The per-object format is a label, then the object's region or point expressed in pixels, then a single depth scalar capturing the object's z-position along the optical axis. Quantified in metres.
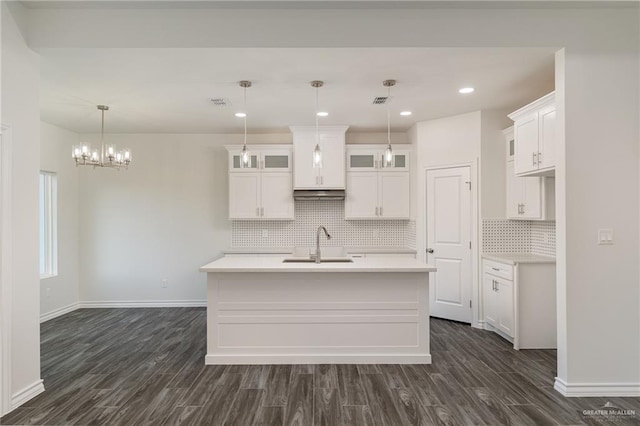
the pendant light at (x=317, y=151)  3.54
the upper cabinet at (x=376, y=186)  5.63
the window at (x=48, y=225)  5.39
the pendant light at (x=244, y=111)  3.71
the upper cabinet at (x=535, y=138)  3.44
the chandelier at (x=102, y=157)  4.05
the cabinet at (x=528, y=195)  4.03
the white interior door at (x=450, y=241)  4.91
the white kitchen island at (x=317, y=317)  3.55
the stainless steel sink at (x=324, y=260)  3.95
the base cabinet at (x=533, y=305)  3.90
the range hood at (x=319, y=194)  5.56
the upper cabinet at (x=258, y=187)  5.62
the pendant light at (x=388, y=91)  3.61
